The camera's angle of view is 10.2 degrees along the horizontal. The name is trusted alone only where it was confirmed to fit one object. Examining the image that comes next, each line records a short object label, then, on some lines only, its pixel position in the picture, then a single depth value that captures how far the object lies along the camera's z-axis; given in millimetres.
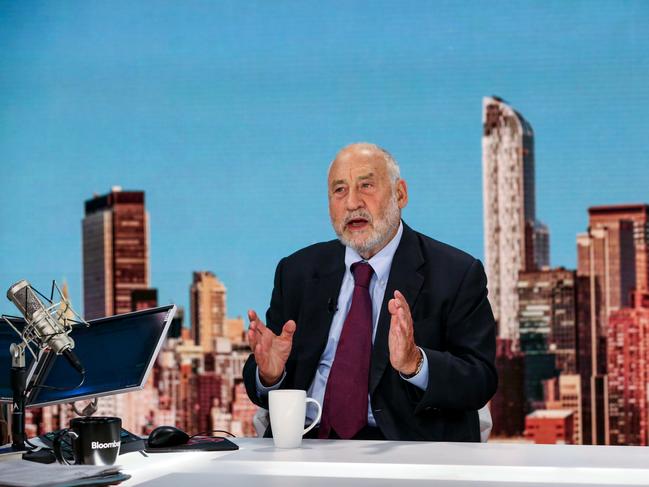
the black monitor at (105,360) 6751
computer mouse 6700
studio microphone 6647
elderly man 6965
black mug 6481
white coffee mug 6693
